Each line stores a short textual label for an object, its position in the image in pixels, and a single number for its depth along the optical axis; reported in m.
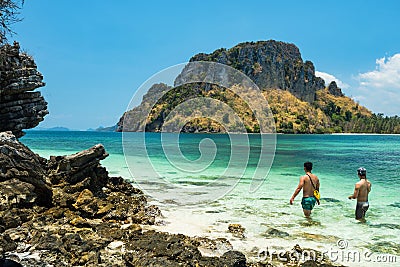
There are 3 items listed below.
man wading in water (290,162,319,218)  9.89
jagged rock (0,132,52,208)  9.38
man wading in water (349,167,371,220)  9.88
